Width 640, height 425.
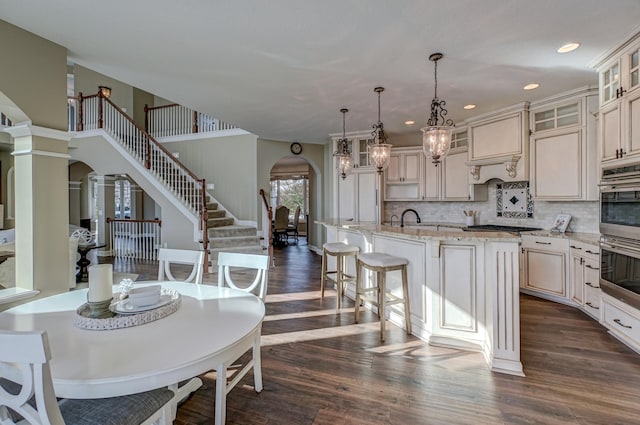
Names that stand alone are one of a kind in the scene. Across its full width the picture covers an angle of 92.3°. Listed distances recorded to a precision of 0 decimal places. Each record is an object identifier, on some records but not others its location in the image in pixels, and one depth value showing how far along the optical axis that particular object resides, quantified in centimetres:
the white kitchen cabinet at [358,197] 595
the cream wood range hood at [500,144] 423
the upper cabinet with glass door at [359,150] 601
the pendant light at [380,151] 373
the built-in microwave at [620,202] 255
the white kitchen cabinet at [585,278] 325
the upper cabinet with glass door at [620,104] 259
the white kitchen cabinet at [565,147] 364
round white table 105
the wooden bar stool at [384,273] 286
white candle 152
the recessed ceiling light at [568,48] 265
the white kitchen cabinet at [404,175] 590
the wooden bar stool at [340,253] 363
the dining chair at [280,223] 902
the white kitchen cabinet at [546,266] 374
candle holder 150
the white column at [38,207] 243
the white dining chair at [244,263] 223
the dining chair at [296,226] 980
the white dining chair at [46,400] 89
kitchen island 237
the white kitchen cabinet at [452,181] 523
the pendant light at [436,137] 296
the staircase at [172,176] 606
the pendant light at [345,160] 435
